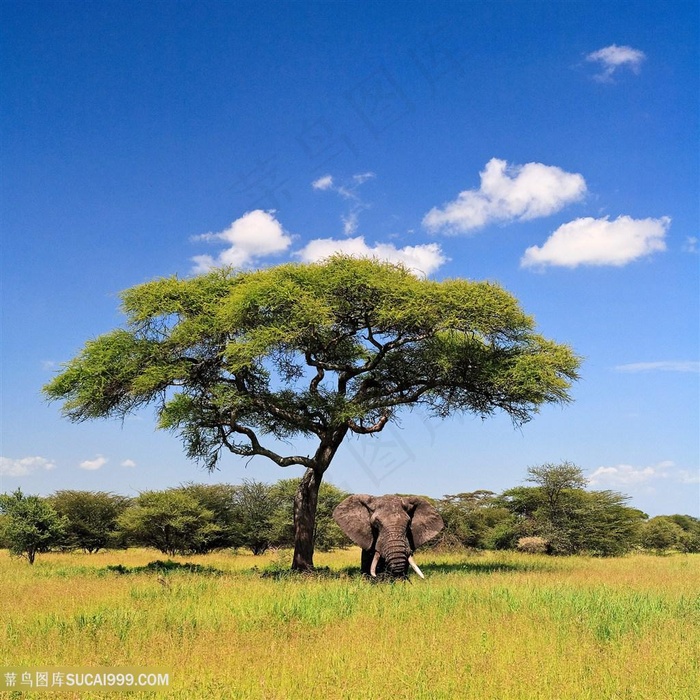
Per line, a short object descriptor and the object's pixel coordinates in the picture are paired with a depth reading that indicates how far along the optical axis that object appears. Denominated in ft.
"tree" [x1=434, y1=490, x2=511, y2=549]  134.10
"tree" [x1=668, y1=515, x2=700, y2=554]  182.19
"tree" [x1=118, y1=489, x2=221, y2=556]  118.93
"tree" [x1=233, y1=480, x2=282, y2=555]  138.82
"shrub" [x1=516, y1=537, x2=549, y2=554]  123.24
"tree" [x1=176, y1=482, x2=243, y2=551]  132.57
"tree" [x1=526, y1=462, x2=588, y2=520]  125.08
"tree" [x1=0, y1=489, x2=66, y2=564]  103.24
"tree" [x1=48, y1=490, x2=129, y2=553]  125.49
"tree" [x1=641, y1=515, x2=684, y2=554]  172.49
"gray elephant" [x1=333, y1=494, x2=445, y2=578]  57.57
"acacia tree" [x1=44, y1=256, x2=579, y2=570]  72.08
